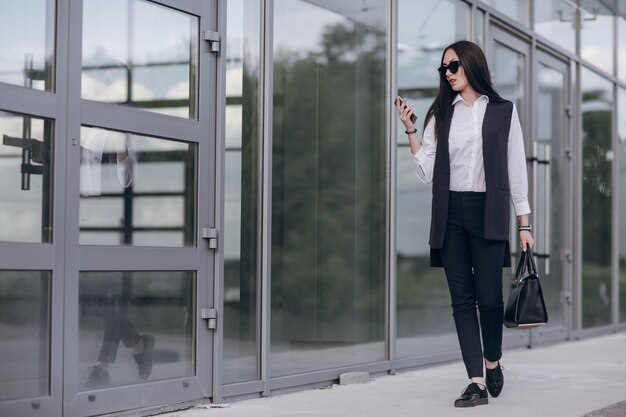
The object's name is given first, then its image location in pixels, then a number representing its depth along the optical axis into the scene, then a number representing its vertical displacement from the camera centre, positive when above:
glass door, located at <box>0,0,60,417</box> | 3.86 -0.01
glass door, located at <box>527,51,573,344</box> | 8.62 +0.22
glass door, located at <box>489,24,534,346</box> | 7.98 +1.01
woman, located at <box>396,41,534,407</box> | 4.83 +0.12
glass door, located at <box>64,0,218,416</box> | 4.17 +0.03
